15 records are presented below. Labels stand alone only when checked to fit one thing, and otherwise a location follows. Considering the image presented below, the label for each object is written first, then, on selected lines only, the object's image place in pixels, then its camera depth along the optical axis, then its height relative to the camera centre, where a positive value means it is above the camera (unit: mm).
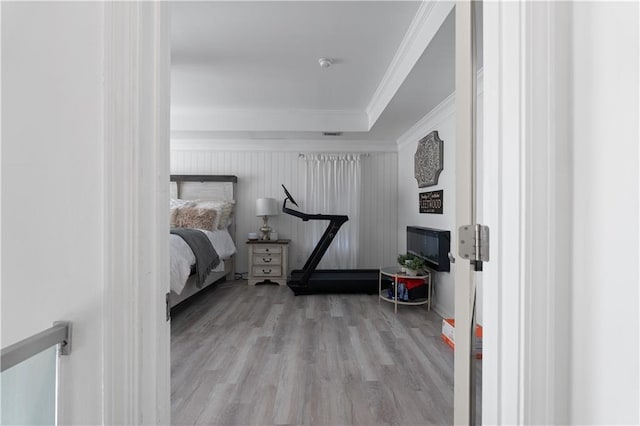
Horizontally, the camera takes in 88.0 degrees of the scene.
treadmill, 4414 -931
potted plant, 3664 -608
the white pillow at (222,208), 4945 +38
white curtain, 5348 +369
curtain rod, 5379 +939
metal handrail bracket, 575 -250
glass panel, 617 -352
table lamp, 5074 +40
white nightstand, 4961 -758
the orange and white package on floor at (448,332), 2691 -1016
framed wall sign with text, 3717 +118
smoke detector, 2980 +1354
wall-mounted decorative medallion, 3686 +617
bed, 4582 +82
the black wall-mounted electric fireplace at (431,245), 3422 -396
